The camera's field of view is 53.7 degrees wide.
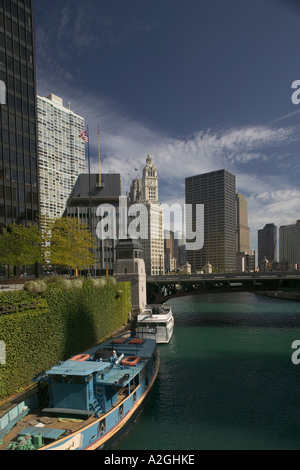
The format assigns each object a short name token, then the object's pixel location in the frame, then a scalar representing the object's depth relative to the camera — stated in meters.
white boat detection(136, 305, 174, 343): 40.84
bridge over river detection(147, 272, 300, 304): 59.44
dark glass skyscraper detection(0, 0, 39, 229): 52.72
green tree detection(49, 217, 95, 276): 42.16
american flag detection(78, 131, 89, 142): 56.59
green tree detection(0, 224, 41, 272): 36.88
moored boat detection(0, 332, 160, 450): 15.08
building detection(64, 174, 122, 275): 107.00
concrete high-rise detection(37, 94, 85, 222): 193.29
